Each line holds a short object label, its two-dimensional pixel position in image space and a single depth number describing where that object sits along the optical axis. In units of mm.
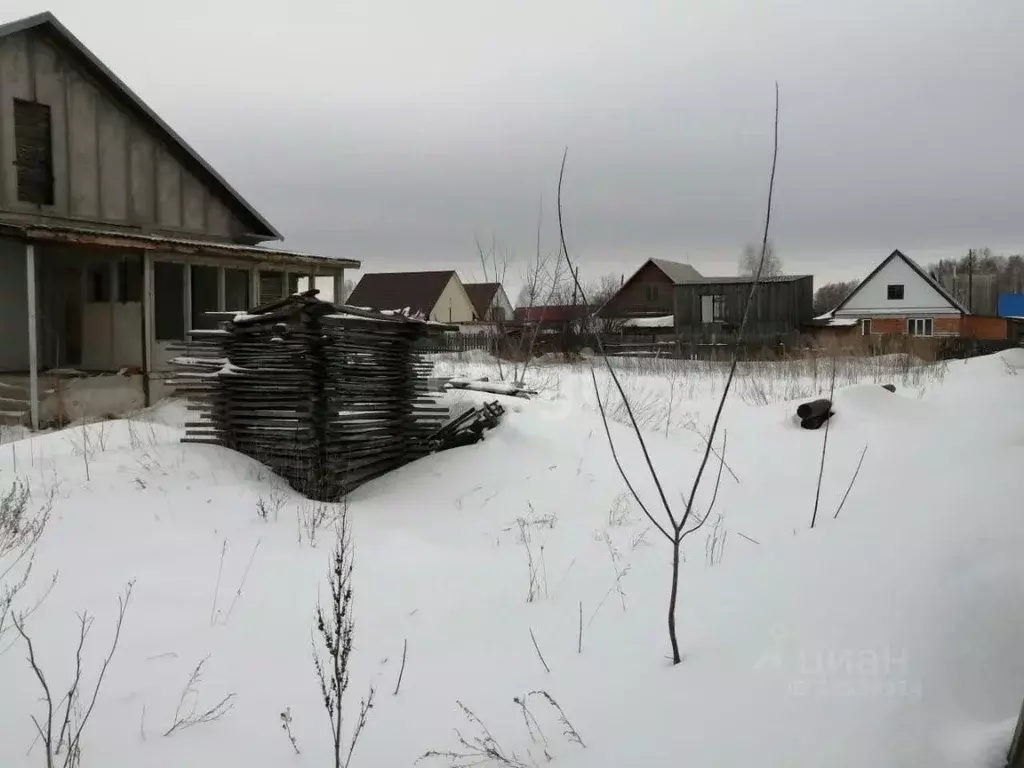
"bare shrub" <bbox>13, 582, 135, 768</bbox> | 2865
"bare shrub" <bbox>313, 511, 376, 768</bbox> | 2717
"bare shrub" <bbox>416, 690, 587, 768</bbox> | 2979
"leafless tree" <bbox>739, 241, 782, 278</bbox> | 39066
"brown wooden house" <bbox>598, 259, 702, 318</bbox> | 44125
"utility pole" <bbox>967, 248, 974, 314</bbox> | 43066
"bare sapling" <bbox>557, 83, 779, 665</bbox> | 3348
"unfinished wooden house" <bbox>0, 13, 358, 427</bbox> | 11773
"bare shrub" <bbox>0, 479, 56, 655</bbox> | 3951
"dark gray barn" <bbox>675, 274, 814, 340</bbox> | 34000
